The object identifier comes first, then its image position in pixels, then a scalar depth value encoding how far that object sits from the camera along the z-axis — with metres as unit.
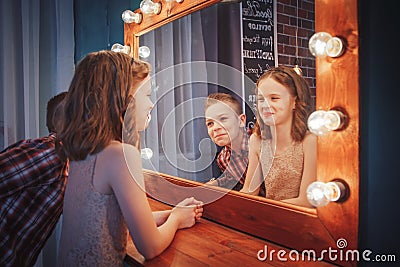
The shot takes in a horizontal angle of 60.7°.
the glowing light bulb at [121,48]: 1.49
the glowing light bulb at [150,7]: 1.30
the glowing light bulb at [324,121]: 0.70
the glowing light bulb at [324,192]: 0.71
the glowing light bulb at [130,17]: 1.42
